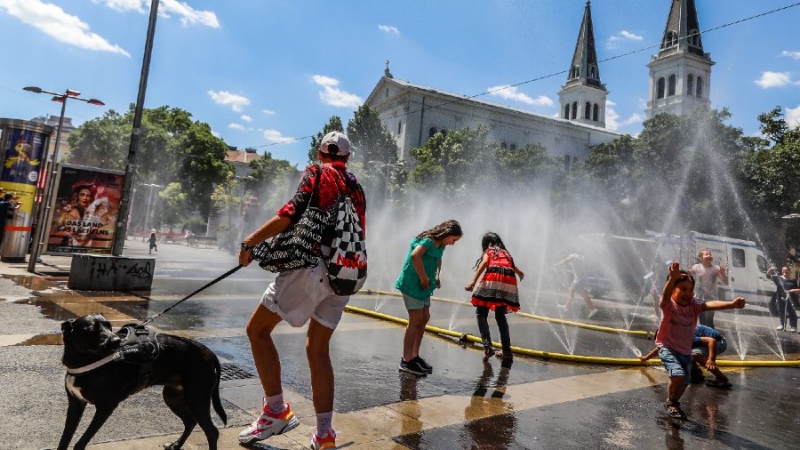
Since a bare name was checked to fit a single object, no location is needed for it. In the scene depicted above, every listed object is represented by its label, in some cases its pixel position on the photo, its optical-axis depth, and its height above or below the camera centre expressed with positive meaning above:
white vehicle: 20.75 +1.58
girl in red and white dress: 5.95 -0.21
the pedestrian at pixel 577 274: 13.93 +0.23
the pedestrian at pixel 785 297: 13.10 +0.16
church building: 63.22 +21.89
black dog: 2.29 -0.64
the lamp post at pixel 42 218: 11.25 +0.17
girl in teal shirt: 5.14 -0.16
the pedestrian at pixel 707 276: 8.97 +0.37
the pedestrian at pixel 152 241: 26.98 -0.20
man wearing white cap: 2.89 -0.35
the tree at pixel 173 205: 57.46 +4.20
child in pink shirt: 4.63 -0.24
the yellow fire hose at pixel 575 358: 6.45 -0.95
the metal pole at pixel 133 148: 9.57 +1.71
